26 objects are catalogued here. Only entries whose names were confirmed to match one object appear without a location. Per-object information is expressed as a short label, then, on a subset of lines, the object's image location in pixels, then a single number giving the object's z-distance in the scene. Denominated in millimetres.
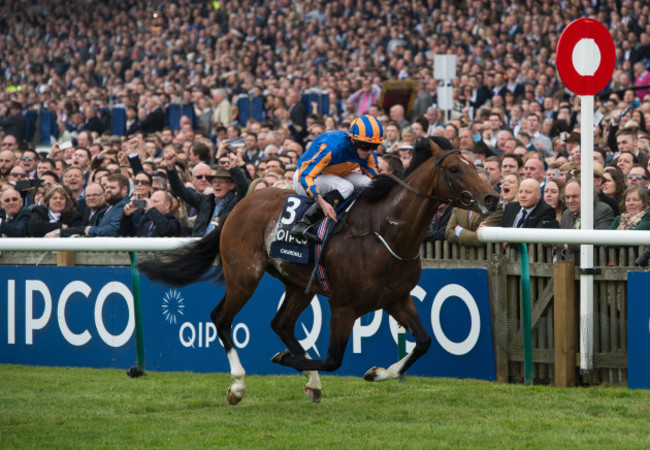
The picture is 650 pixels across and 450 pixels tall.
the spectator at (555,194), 17016
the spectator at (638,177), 17797
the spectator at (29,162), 30500
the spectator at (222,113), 39344
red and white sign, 14969
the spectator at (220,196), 18437
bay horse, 13211
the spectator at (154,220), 19203
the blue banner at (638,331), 13664
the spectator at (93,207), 20562
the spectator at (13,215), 22047
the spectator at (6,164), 29250
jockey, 13687
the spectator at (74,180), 24094
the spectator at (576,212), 15711
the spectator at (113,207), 19891
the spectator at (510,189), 17578
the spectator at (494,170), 20078
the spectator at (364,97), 35969
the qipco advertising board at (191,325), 15383
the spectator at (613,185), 17484
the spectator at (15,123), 44937
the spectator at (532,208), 16120
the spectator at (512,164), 19297
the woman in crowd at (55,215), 21266
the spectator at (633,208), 15391
